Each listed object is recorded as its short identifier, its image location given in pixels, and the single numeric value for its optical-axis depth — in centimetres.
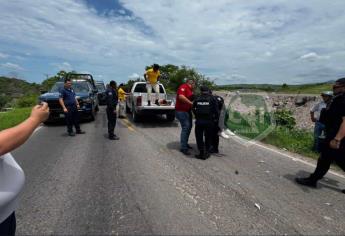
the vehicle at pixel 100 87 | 2116
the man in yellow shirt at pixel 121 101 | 1614
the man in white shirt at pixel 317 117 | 782
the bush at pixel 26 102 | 3033
